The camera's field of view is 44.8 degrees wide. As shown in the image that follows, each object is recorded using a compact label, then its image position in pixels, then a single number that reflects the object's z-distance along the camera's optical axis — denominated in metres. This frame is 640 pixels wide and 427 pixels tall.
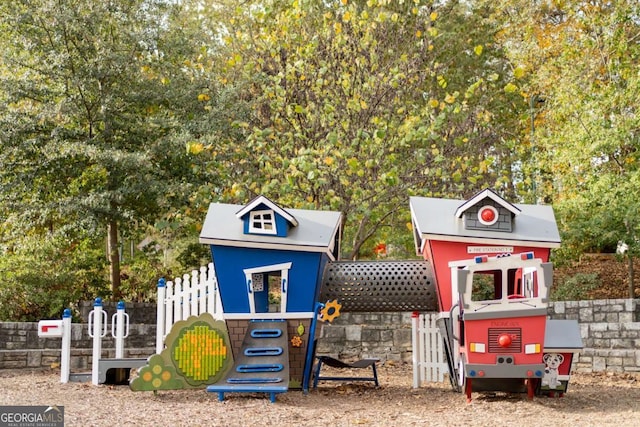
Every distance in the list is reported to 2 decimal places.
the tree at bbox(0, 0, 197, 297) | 13.63
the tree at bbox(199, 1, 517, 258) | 13.32
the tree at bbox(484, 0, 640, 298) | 14.21
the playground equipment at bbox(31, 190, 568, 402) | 9.09
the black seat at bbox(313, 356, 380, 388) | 9.98
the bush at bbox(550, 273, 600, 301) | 16.64
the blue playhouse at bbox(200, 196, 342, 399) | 9.42
